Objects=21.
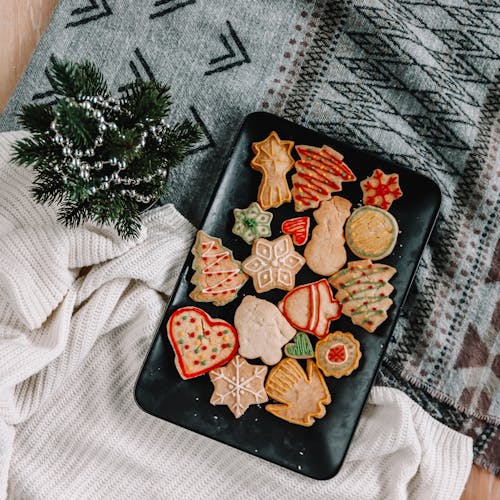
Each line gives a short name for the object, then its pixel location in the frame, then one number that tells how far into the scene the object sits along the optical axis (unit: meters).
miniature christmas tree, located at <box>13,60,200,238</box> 0.65
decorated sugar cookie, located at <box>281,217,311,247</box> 0.87
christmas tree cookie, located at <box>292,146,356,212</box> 0.87
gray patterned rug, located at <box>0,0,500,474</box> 0.89
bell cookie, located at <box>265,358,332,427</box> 0.84
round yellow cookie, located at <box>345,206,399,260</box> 0.85
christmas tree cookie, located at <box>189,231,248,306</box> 0.86
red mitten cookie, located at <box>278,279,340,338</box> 0.85
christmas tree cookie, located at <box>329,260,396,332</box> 0.84
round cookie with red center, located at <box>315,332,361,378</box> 0.84
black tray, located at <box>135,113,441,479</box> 0.85
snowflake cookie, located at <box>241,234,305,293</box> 0.86
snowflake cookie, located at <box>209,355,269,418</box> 0.85
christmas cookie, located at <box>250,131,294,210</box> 0.87
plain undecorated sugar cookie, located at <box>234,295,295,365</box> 0.85
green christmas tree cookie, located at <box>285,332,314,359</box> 0.85
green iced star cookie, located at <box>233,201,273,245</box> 0.87
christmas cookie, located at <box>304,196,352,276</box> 0.86
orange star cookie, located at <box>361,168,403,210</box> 0.87
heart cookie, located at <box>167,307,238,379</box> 0.85
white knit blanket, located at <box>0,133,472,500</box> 0.85
